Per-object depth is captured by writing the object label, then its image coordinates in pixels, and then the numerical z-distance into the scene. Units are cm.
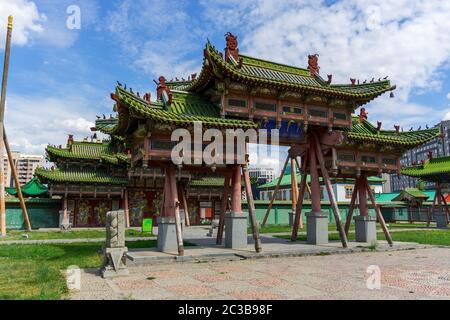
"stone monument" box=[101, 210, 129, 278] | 951
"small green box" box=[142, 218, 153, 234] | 2477
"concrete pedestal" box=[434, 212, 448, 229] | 3318
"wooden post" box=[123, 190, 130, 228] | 3381
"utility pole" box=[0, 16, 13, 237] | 2227
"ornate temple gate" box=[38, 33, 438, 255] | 1291
